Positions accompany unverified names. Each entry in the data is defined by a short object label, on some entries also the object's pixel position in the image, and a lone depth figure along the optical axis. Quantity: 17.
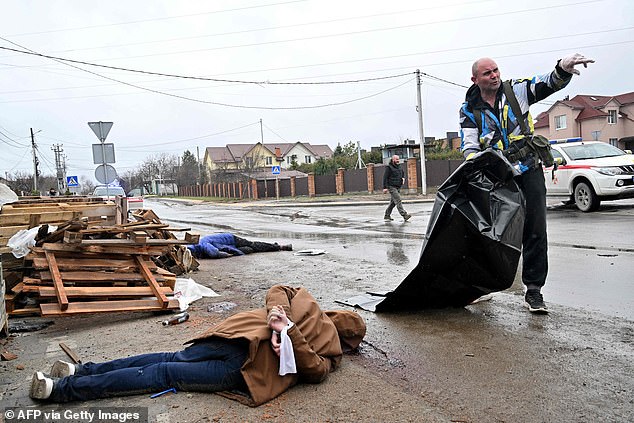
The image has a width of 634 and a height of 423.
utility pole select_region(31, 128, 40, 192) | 53.50
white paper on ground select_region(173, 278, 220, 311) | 5.89
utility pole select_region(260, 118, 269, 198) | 51.20
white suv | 12.67
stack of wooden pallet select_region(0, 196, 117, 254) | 6.14
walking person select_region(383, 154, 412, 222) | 14.94
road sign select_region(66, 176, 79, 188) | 38.81
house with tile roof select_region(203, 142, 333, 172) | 97.53
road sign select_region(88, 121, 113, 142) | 15.73
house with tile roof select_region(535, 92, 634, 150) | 51.06
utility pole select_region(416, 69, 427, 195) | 30.69
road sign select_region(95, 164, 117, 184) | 16.80
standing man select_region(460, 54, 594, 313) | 4.40
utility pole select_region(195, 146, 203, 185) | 82.01
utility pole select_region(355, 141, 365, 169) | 54.56
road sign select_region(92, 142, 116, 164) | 16.42
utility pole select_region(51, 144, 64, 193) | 71.26
